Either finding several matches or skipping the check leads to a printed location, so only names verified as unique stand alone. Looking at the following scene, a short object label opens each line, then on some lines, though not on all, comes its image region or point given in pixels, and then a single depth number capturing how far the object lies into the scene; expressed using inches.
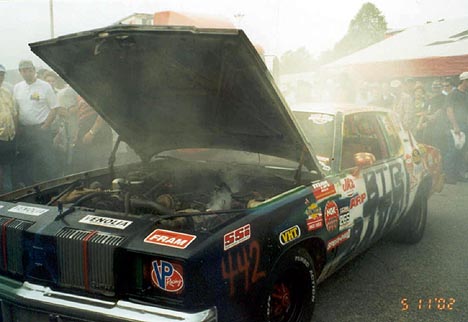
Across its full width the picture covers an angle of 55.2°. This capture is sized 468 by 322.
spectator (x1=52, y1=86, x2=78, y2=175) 235.3
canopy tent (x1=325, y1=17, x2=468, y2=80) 451.4
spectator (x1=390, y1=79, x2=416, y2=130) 368.2
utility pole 965.2
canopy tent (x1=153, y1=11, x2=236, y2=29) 315.6
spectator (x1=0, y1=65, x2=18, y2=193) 201.3
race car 85.7
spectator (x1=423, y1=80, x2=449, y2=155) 328.8
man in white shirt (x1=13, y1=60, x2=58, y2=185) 214.1
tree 2242.9
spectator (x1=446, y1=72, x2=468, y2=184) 322.0
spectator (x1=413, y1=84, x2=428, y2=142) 352.8
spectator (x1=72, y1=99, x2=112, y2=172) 223.3
